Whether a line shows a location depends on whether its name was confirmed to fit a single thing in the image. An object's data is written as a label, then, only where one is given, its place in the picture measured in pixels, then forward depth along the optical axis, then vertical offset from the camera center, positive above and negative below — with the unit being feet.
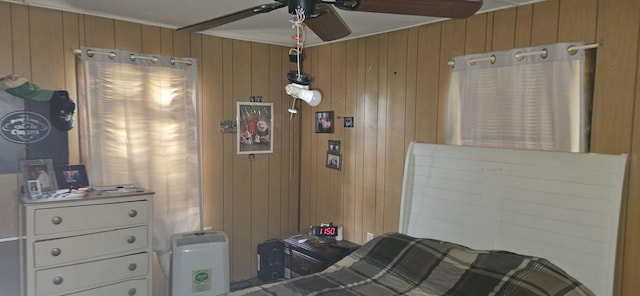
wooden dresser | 8.18 -2.49
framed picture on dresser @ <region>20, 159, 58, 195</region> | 8.72 -1.05
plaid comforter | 5.90 -2.27
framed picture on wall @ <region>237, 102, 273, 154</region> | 12.57 -0.02
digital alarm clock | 12.07 -2.97
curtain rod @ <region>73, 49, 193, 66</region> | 9.65 +1.68
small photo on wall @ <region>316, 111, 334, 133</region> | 12.57 +0.16
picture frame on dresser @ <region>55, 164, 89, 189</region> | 9.34 -1.17
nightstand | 10.86 -3.30
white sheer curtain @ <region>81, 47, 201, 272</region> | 9.87 -0.12
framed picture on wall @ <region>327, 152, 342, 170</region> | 12.35 -0.99
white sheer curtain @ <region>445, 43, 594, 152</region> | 7.32 +0.59
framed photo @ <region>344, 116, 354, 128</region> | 11.90 +0.16
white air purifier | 10.51 -3.51
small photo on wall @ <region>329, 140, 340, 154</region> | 12.36 -0.55
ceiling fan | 4.79 +1.53
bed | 6.34 -1.92
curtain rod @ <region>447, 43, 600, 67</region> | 7.17 +1.43
